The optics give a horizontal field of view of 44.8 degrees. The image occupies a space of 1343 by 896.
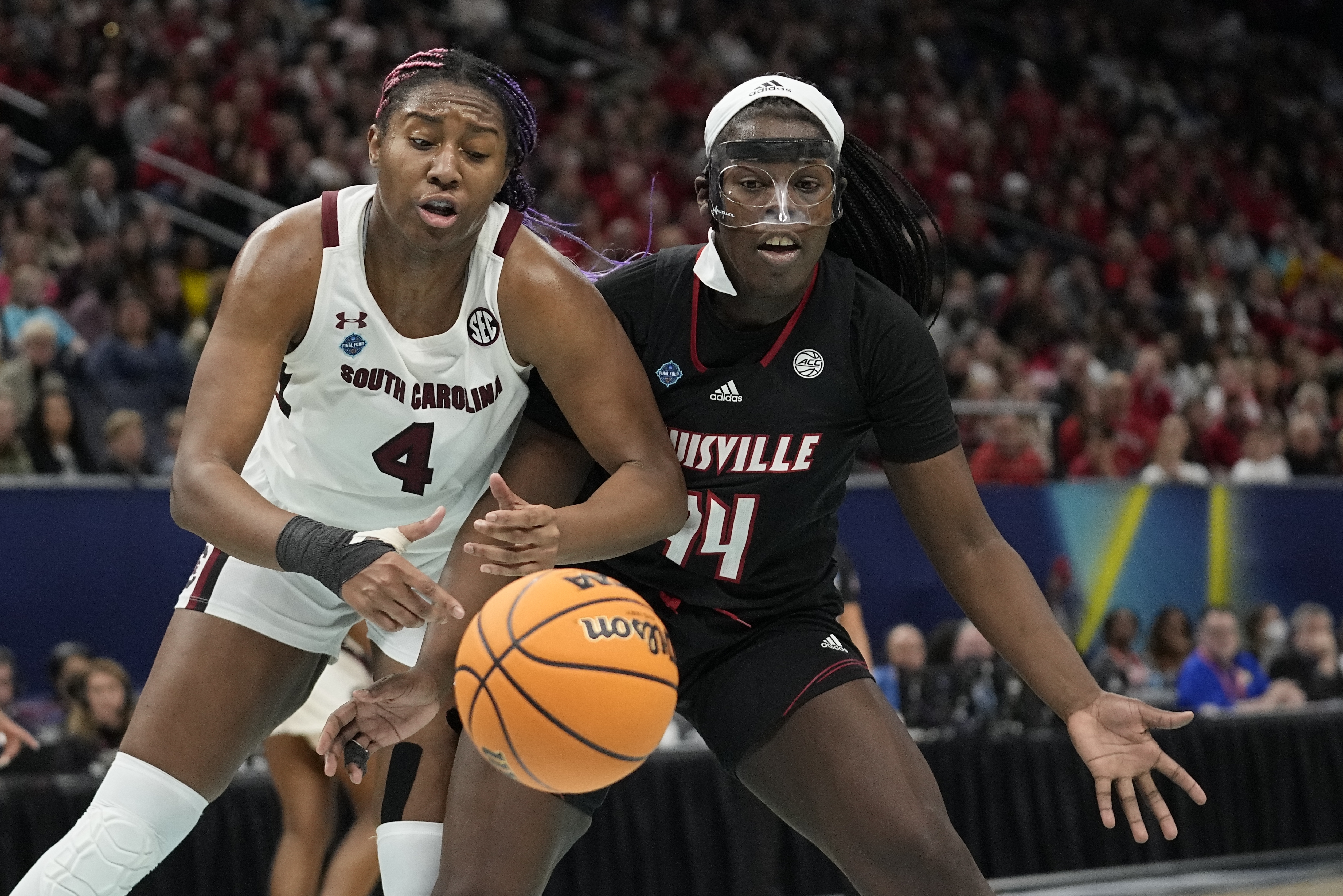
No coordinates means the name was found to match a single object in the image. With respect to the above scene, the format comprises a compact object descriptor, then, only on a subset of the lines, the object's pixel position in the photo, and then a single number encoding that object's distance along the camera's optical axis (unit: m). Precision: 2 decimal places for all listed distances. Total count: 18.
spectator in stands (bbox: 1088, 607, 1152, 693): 9.21
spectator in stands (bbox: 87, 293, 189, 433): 8.20
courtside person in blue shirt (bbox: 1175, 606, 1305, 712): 8.77
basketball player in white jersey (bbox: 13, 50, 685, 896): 3.25
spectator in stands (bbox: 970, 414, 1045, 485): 9.94
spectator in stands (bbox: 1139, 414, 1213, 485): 10.84
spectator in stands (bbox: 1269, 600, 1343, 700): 9.06
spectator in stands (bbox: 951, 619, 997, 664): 8.30
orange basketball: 3.02
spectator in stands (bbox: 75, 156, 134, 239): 9.25
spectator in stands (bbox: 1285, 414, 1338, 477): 11.65
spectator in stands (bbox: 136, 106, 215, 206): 9.95
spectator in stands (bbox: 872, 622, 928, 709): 7.87
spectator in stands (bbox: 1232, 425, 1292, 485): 11.30
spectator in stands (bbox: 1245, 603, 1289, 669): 9.69
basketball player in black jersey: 3.29
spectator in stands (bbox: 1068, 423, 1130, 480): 10.62
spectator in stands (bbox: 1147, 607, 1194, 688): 9.62
